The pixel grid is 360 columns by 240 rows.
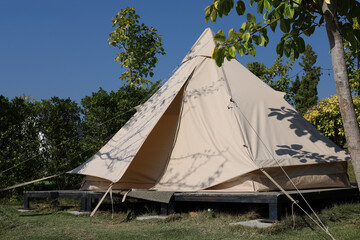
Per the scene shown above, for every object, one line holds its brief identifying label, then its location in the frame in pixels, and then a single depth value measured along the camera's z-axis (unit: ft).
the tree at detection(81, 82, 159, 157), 26.76
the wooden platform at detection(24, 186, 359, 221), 14.96
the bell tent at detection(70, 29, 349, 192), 17.67
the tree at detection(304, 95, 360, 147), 34.06
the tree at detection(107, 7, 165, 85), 35.01
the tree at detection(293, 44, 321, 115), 77.05
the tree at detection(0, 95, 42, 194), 23.30
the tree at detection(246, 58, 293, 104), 42.32
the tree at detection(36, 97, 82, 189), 24.70
